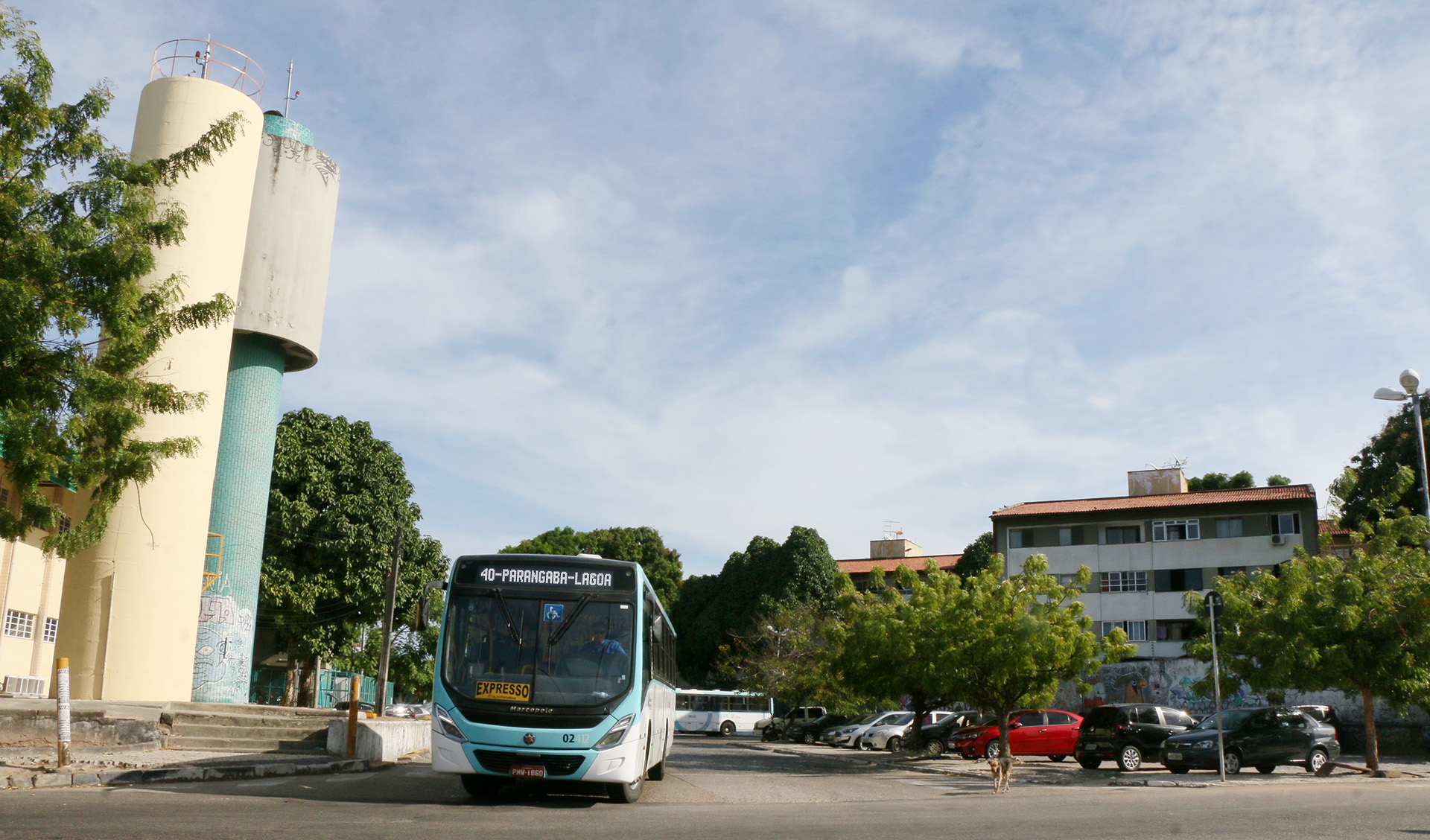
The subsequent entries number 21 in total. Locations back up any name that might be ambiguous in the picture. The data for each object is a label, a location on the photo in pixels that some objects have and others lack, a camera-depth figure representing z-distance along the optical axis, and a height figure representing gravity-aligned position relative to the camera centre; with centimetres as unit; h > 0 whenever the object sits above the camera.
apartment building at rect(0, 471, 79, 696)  2386 +34
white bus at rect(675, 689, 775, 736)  4744 -308
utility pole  2917 -28
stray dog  1784 -202
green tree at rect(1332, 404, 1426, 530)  4359 +796
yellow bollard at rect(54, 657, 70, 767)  1311 -97
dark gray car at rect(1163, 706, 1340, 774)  2267 -181
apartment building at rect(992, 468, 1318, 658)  4412 +469
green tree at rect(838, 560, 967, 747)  2442 +21
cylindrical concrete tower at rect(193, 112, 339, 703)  2634 +688
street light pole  2280 +570
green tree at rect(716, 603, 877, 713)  4206 -74
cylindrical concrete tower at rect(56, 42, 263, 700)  2161 +260
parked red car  2803 -213
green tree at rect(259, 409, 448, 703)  3459 +296
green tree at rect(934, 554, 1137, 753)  2302 +20
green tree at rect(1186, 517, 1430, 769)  2181 +64
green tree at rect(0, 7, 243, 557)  1212 +366
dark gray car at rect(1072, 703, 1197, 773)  2455 -180
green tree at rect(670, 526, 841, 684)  5403 +267
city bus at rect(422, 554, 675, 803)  1188 -41
